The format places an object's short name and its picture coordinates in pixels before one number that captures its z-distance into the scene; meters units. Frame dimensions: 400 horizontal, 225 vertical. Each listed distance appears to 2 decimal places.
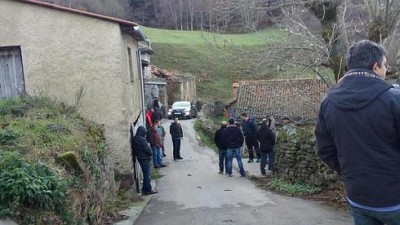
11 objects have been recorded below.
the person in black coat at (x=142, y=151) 13.03
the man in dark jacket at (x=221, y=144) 16.16
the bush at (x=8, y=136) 7.08
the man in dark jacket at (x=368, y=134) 3.06
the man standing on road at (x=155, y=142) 18.16
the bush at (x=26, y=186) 5.43
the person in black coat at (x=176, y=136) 20.91
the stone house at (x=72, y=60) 12.09
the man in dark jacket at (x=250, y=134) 18.79
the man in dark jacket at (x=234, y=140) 15.62
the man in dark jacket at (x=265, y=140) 15.42
